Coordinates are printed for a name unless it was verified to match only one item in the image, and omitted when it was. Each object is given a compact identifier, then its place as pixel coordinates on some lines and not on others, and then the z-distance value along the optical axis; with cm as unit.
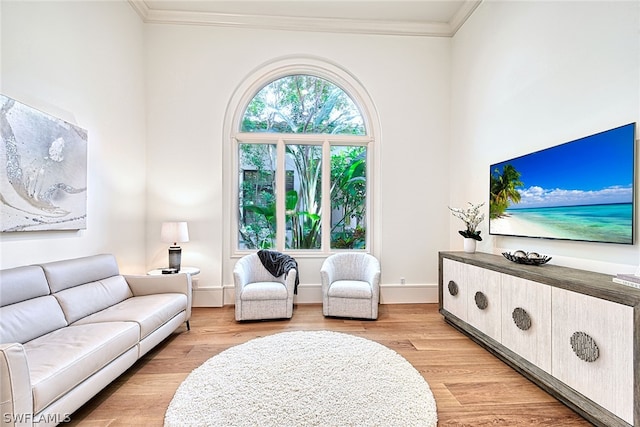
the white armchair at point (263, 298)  351
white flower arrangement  352
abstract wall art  213
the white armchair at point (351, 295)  360
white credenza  160
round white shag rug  182
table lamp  369
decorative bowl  251
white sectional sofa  145
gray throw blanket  389
